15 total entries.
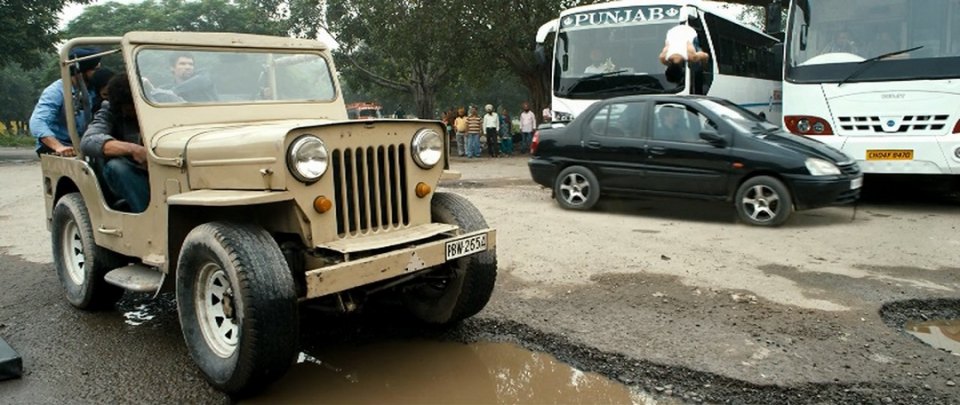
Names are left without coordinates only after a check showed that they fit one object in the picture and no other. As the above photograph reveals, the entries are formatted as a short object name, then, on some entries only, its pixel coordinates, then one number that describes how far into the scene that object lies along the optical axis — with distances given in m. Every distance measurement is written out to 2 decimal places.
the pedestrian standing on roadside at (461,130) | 21.20
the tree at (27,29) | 22.94
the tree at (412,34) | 20.61
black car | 7.88
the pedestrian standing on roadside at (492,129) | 21.34
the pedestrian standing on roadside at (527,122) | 21.98
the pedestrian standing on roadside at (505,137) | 22.89
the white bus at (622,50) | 11.69
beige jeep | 3.42
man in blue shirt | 5.19
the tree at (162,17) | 42.66
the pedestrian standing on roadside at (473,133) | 20.94
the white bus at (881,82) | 8.57
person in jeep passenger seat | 4.48
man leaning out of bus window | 11.06
